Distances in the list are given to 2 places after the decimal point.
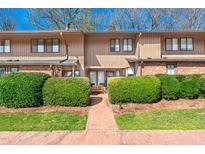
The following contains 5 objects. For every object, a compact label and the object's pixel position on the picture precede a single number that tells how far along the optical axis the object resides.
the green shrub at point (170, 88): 7.70
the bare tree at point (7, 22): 19.68
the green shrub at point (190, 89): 7.80
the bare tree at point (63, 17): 18.46
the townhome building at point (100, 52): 12.18
